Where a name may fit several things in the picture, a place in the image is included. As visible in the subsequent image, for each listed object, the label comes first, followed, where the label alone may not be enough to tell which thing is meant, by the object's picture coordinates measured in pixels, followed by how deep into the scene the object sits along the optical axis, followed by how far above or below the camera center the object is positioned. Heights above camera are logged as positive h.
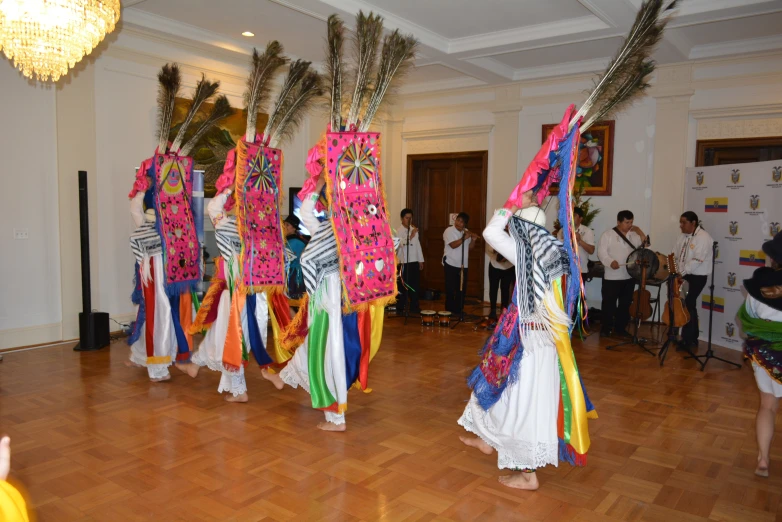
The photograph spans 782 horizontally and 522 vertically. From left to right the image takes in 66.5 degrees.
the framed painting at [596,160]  8.49 +0.80
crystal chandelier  3.34 +1.02
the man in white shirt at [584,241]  7.39 -0.32
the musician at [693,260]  6.31 -0.46
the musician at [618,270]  6.92 -0.62
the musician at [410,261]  8.08 -0.68
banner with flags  6.27 -0.04
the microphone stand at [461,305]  7.84 -1.22
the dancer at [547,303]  3.03 -0.46
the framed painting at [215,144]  7.53 +0.85
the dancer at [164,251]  4.97 -0.35
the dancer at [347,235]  3.85 -0.15
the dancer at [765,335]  3.08 -0.62
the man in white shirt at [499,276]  7.67 -0.81
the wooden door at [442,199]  9.93 +0.25
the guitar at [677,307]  5.94 -0.90
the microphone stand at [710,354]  5.85 -1.35
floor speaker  6.02 -1.10
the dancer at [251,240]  4.43 -0.22
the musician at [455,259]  7.95 -0.62
